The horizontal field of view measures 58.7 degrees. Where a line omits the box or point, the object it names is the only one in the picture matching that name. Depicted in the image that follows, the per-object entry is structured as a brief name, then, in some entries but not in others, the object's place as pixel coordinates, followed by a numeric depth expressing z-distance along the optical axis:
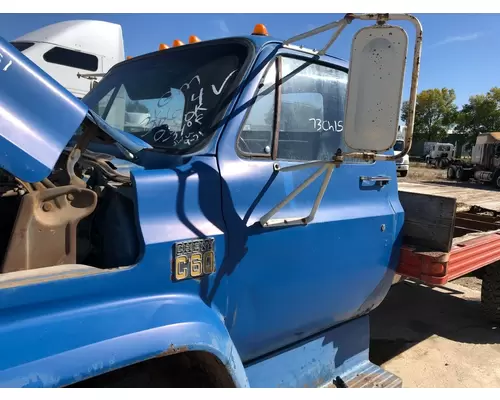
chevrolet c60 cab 1.51
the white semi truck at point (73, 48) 9.73
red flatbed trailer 2.82
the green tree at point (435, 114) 52.41
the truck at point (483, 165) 23.08
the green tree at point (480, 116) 46.62
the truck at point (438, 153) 36.78
